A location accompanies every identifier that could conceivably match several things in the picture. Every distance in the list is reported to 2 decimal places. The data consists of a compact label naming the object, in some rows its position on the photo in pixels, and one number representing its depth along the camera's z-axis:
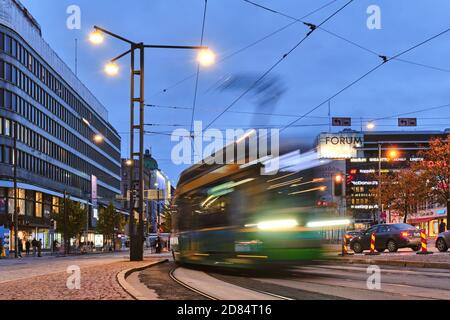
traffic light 19.72
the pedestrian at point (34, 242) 51.16
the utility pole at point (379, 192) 54.91
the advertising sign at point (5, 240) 51.78
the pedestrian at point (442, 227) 47.43
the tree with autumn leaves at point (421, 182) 56.09
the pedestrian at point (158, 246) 46.10
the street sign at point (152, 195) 32.45
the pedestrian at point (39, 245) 50.47
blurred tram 14.79
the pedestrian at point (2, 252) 49.91
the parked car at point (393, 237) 29.73
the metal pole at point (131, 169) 25.47
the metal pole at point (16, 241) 50.02
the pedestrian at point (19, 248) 52.44
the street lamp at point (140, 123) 25.48
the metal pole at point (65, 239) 55.91
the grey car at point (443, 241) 27.50
